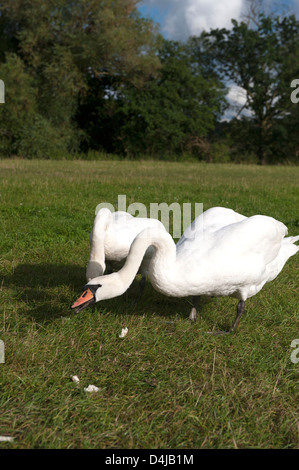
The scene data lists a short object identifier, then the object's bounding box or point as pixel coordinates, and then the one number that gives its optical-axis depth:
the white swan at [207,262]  3.48
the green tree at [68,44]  27.64
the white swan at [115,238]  4.05
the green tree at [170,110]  31.52
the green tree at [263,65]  36.72
